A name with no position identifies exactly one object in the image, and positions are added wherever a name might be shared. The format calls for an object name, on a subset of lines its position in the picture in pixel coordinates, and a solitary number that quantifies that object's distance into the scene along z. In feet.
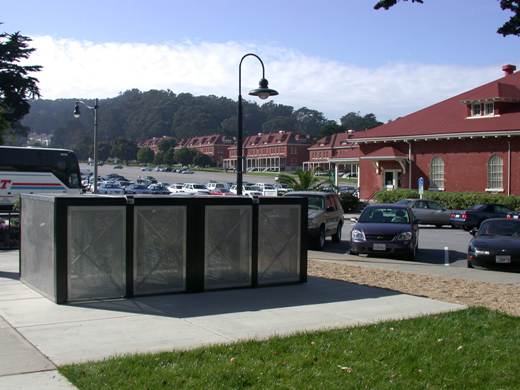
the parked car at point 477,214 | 96.78
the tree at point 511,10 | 32.40
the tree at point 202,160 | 510.58
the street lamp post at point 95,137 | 130.93
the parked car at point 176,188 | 221.89
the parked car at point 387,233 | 55.98
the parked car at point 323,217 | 64.34
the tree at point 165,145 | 551.59
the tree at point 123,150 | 562.25
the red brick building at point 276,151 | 474.49
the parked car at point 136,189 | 211.45
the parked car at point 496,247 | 48.88
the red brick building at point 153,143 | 614.58
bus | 110.83
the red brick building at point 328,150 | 409.51
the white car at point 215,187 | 220.49
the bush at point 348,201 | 143.13
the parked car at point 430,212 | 104.42
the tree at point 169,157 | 516.32
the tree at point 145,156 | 548.31
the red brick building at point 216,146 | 539.29
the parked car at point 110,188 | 206.24
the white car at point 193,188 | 213.52
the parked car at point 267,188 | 175.19
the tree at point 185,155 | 504.84
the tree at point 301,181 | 112.06
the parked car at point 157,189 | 213.44
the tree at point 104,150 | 574.56
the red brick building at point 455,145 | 135.85
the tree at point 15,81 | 159.63
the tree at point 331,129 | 510.58
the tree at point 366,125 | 635.25
